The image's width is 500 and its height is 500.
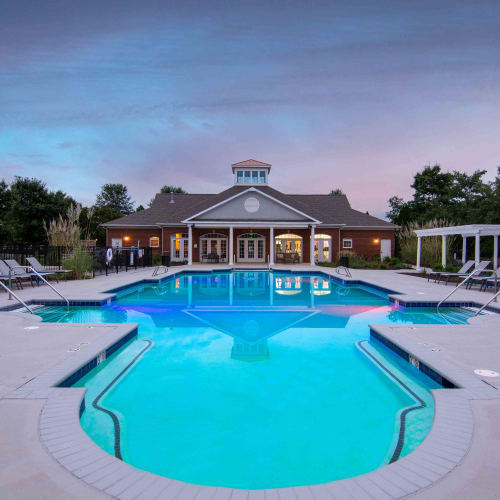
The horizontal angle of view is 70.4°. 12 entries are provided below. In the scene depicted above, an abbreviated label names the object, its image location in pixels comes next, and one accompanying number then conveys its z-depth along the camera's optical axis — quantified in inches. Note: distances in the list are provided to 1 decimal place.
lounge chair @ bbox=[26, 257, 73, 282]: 489.7
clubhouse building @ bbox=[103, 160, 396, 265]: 1019.9
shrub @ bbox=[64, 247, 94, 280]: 577.9
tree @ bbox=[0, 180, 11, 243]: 1544.8
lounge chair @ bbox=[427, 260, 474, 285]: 520.7
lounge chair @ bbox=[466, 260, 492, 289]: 495.8
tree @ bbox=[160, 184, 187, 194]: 2327.5
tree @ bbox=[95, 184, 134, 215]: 2972.4
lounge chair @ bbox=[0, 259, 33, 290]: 444.5
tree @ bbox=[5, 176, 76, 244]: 1342.3
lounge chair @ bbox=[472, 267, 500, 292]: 452.5
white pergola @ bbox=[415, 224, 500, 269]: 633.1
